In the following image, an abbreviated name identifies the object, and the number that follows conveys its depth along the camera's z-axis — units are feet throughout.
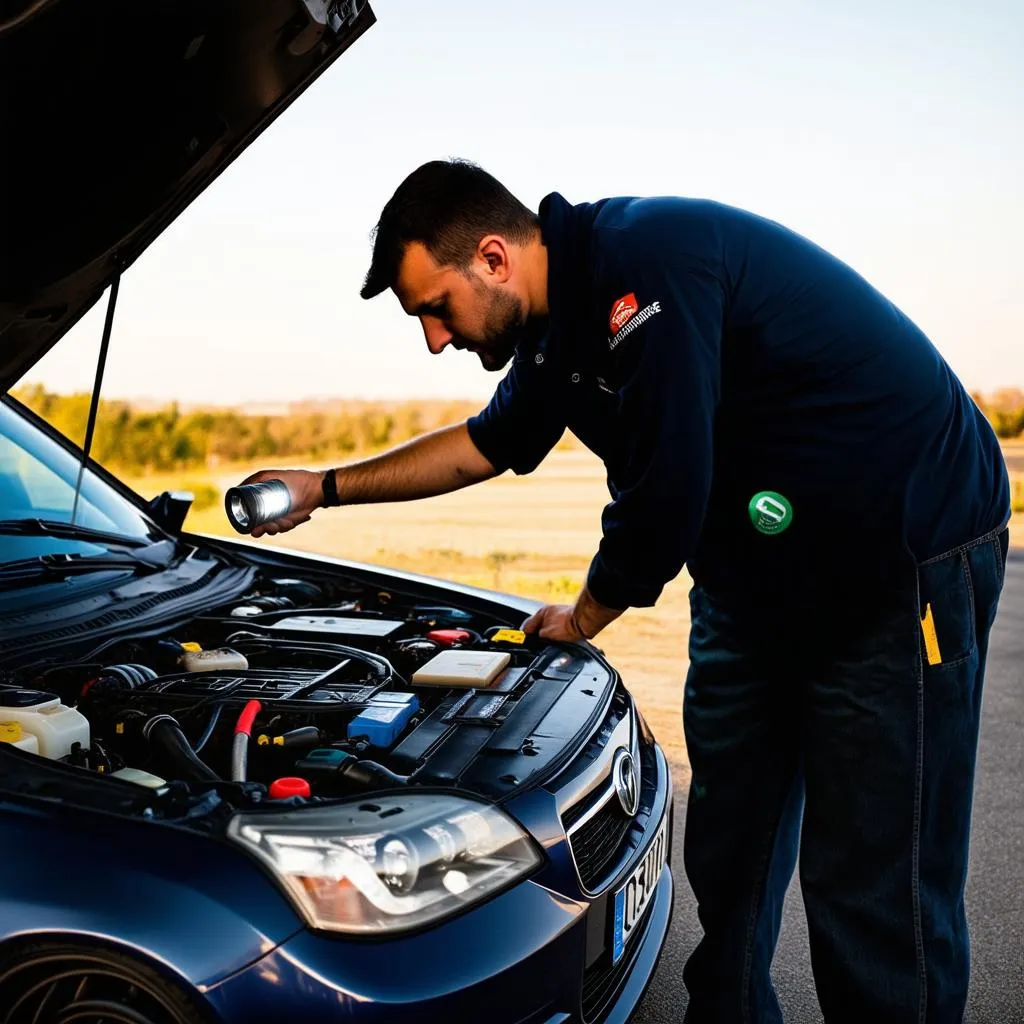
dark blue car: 5.06
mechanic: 6.56
